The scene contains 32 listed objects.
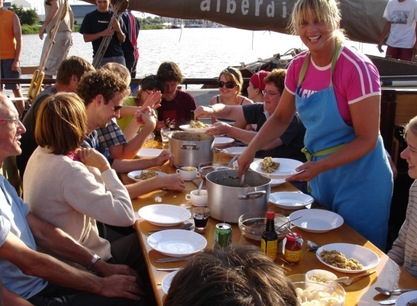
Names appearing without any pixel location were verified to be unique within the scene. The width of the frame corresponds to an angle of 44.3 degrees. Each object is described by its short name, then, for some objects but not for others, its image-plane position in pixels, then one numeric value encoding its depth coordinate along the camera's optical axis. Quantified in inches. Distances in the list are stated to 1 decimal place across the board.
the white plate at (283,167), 118.0
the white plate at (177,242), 79.3
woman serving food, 96.3
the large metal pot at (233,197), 84.3
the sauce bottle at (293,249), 75.2
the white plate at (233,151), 140.7
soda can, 74.4
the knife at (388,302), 65.2
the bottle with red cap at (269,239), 74.6
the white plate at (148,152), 143.7
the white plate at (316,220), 88.1
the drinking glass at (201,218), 87.8
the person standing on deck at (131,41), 273.3
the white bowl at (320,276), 67.1
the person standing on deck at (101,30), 262.8
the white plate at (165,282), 68.0
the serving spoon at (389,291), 67.1
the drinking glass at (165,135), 150.1
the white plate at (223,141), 155.0
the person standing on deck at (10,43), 273.7
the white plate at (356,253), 74.3
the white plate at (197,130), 131.4
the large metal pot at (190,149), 119.0
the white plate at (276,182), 113.2
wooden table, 68.1
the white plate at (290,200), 98.1
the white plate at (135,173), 120.4
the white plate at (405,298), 63.6
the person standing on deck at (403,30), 258.4
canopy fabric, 166.6
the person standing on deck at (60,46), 268.4
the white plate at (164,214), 91.1
